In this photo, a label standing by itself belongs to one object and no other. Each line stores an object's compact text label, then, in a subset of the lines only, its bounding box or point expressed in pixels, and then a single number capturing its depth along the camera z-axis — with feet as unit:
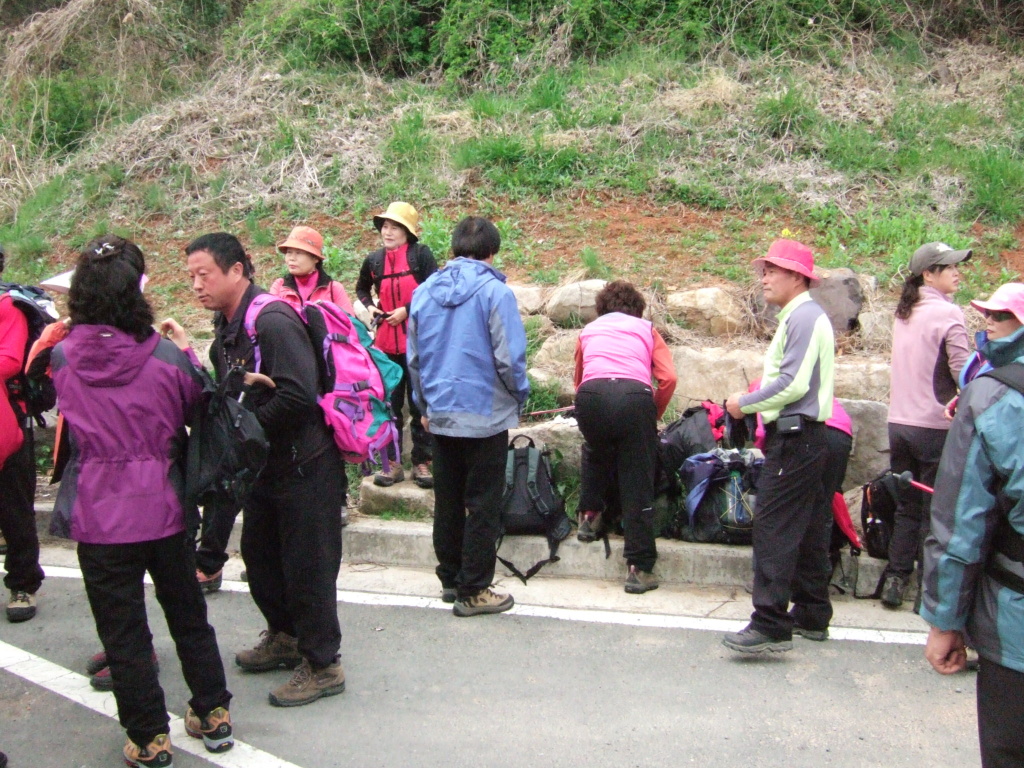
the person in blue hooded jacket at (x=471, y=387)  15.67
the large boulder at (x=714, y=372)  21.99
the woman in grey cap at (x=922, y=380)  16.07
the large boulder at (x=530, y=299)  25.80
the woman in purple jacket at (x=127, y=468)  11.15
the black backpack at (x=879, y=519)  16.94
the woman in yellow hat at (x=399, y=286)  20.42
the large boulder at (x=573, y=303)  24.95
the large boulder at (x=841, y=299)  24.12
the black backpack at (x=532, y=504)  17.87
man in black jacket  12.28
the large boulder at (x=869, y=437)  19.33
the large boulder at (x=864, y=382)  21.29
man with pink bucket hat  14.19
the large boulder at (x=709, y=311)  24.54
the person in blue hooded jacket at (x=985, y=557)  8.41
